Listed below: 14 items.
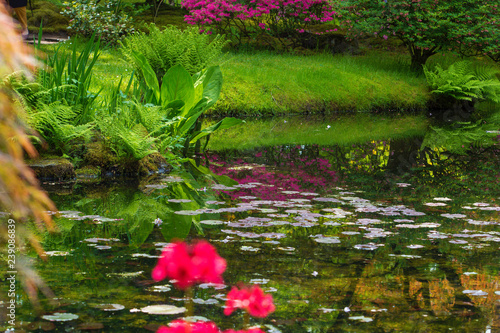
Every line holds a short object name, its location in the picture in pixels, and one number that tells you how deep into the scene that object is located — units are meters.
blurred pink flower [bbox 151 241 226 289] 2.82
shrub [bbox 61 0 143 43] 31.24
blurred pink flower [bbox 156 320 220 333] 2.97
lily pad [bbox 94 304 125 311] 5.48
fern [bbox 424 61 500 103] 30.49
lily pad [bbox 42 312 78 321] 5.21
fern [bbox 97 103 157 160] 12.59
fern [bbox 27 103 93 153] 11.85
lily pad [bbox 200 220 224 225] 8.66
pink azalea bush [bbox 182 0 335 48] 32.37
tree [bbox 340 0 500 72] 32.06
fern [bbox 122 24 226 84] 15.68
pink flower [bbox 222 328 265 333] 3.19
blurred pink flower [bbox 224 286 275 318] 3.33
